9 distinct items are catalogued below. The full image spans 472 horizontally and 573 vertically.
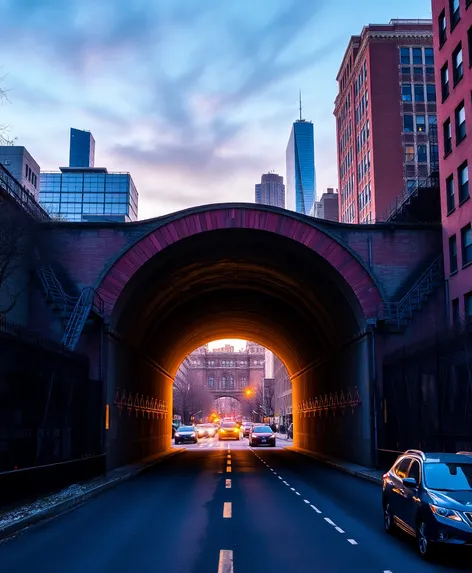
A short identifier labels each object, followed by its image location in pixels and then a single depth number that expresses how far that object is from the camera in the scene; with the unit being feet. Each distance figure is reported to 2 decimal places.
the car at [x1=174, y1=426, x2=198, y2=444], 223.71
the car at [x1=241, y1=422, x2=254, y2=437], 289.29
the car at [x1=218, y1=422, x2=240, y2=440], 259.39
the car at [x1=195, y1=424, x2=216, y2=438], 318.82
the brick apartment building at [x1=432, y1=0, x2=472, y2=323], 97.45
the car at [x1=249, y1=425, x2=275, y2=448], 189.37
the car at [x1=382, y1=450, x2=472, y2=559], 33.17
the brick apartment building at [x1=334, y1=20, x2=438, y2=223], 277.23
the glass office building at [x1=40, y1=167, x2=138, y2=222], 563.07
